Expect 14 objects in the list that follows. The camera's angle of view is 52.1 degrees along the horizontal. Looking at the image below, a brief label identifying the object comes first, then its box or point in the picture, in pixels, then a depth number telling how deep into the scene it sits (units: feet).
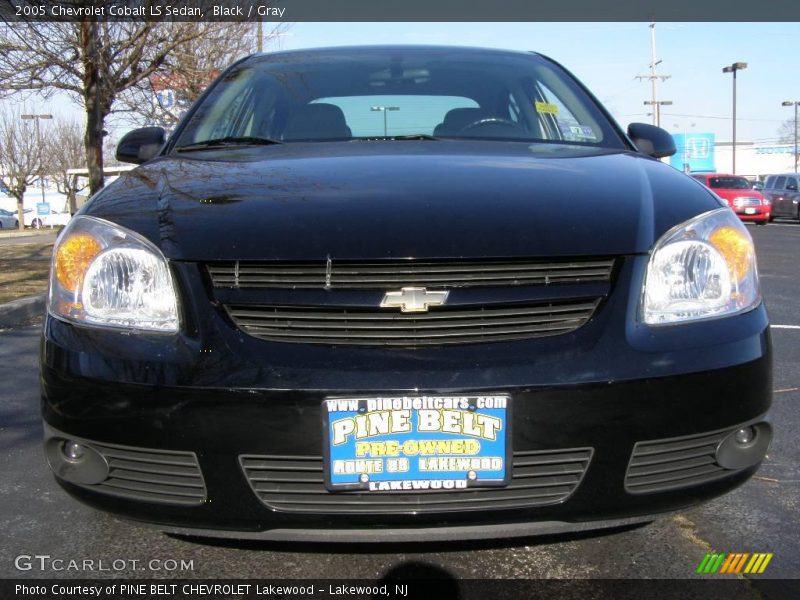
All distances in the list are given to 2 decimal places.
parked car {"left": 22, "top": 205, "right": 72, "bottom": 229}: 172.65
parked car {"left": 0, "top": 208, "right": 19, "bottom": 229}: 171.03
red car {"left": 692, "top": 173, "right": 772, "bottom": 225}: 77.82
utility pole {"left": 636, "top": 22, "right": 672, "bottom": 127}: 152.40
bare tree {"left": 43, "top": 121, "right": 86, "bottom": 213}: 149.89
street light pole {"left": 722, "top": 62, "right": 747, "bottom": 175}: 146.20
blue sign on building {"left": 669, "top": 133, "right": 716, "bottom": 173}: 202.39
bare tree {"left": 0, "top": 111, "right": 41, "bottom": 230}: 140.05
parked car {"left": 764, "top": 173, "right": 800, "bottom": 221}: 82.28
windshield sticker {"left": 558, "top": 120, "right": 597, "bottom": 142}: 9.93
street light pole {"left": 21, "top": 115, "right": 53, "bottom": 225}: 126.40
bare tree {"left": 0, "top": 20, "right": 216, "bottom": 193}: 34.17
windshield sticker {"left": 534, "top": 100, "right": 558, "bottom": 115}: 10.66
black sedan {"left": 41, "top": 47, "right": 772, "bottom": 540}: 5.67
